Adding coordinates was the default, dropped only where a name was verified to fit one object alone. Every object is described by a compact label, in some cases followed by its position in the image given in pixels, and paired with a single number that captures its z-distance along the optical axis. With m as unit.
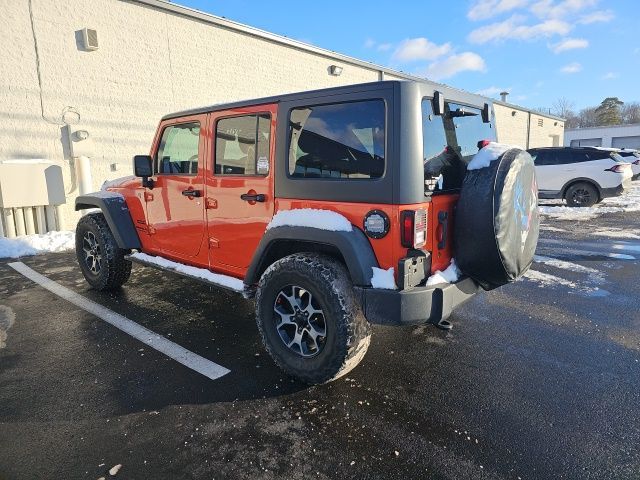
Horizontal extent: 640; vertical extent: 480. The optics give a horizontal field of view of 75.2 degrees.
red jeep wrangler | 2.52
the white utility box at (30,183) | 7.34
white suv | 11.70
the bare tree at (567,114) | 84.61
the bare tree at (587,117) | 82.68
